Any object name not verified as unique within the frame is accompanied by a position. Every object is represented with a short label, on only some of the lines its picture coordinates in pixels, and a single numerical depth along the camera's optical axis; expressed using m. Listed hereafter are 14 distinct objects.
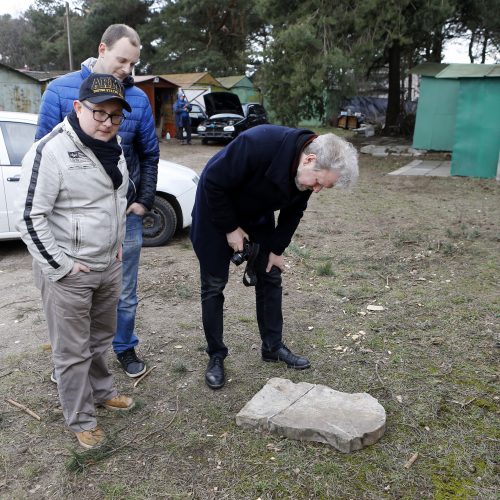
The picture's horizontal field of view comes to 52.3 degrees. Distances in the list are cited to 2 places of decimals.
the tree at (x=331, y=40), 12.75
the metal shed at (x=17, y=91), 18.61
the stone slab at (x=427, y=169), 12.01
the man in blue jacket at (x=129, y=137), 2.69
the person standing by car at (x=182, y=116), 19.83
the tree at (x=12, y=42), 48.16
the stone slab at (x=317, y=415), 2.64
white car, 5.67
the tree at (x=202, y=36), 30.41
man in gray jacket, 2.27
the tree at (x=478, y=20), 14.55
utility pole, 31.00
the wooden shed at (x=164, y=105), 21.56
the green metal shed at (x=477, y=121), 10.55
